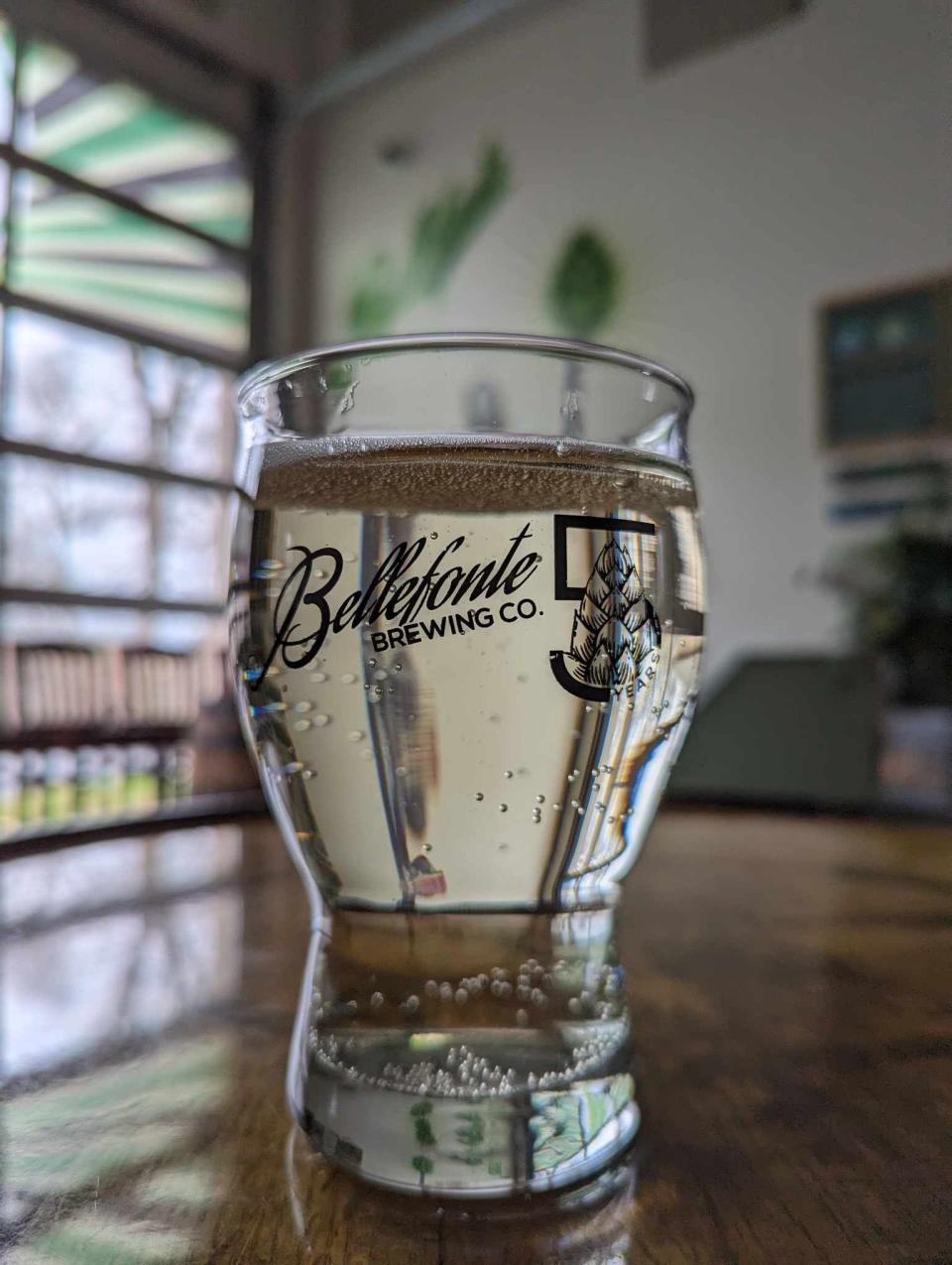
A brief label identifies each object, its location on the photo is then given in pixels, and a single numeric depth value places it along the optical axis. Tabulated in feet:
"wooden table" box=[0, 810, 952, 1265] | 0.62
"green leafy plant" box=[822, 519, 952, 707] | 7.83
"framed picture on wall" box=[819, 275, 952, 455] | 9.16
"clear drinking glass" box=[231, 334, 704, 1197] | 0.78
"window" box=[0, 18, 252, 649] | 11.97
